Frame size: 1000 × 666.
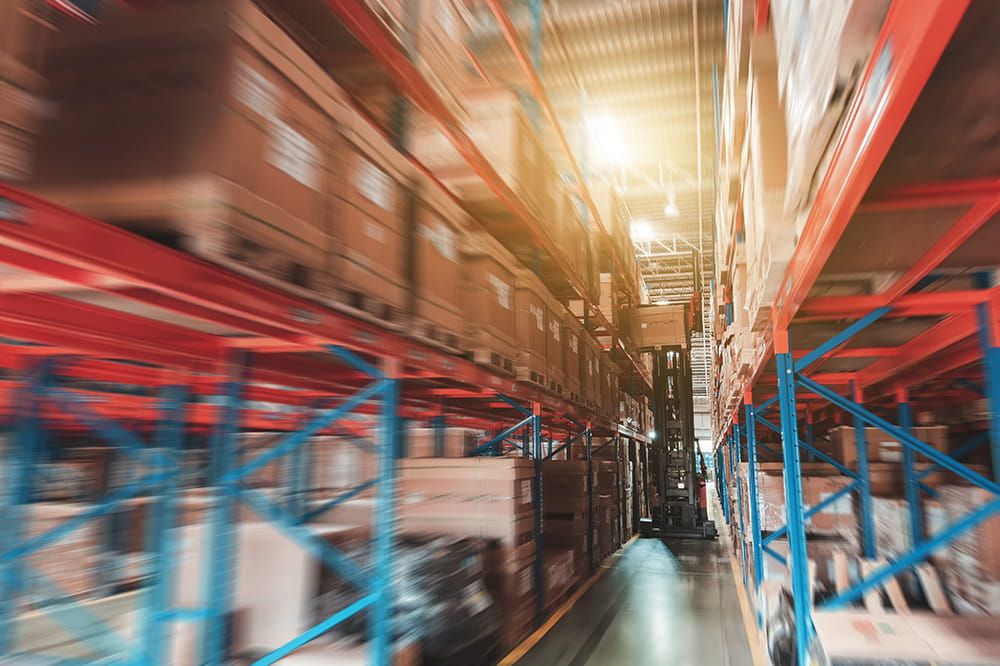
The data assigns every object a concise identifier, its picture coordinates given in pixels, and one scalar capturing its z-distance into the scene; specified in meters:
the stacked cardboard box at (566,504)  7.60
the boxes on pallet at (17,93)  1.48
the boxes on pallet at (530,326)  5.02
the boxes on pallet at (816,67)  1.36
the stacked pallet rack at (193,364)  1.78
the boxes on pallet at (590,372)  7.44
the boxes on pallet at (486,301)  4.19
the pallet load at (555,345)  5.83
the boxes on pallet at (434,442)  6.74
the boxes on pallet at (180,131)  1.92
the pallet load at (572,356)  6.55
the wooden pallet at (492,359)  4.17
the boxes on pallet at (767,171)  2.54
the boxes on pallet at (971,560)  3.54
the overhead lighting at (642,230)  15.52
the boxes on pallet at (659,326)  12.09
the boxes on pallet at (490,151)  4.29
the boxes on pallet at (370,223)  2.68
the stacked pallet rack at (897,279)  1.23
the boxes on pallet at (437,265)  3.42
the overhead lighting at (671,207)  12.55
